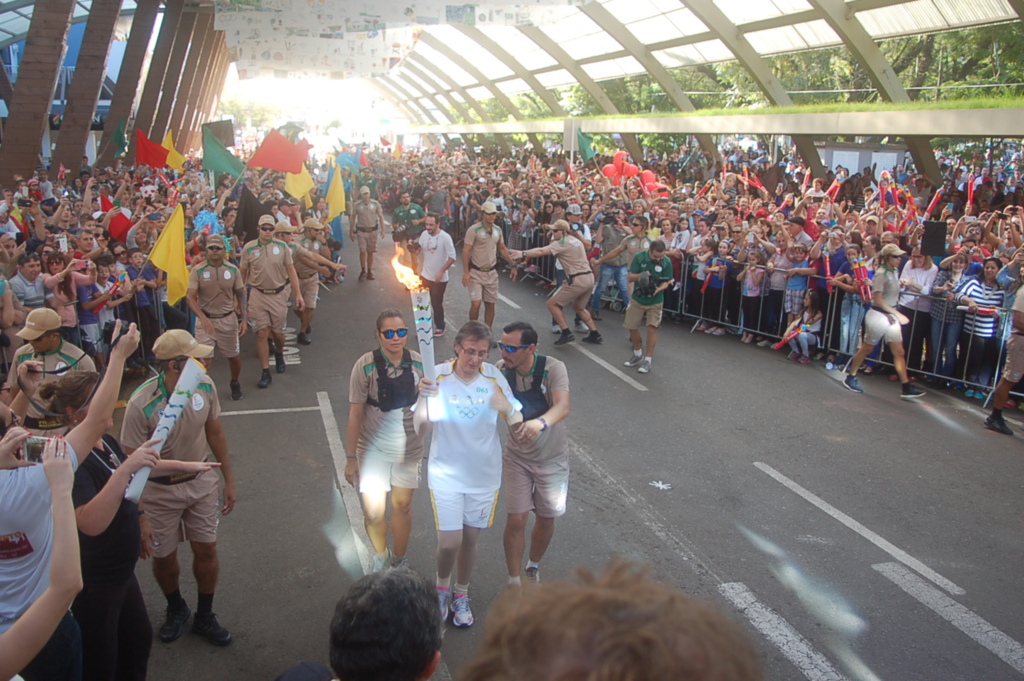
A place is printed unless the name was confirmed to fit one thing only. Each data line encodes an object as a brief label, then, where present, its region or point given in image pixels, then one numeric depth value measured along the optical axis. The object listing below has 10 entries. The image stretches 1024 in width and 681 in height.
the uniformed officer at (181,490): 4.50
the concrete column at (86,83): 17.97
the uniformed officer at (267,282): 9.88
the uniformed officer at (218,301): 8.90
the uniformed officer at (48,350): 5.20
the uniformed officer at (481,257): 11.69
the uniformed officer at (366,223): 16.72
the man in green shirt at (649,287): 10.52
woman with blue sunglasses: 5.21
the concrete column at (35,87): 14.86
